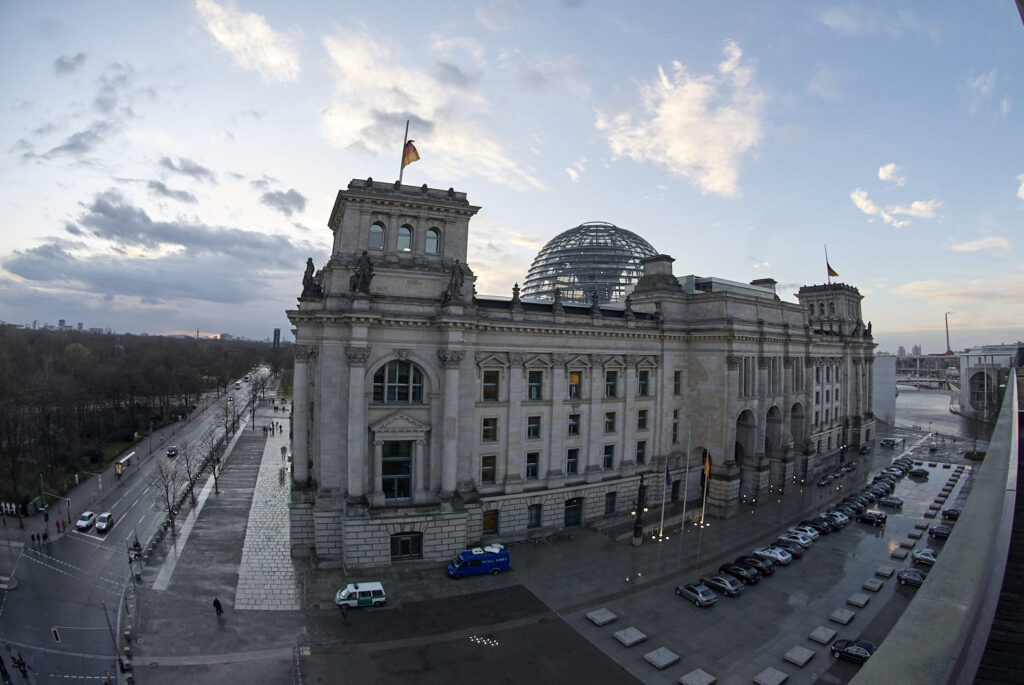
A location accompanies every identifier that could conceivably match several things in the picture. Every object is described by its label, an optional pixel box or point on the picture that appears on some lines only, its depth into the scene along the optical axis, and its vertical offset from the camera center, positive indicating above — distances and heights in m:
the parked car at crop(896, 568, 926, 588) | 33.12 -14.19
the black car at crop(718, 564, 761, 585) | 34.97 -14.72
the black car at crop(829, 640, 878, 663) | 25.40 -14.69
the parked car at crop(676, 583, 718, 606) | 31.39 -14.73
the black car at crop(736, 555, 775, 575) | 36.19 -14.64
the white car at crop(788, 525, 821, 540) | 42.31 -14.29
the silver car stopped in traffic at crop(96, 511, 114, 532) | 44.06 -14.88
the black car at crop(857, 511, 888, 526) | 46.03 -14.13
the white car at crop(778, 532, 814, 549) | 40.97 -14.38
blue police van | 34.22 -14.00
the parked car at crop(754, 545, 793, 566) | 37.98 -14.61
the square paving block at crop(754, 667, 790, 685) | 24.17 -15.26
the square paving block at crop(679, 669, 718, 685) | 24.06 -15.27
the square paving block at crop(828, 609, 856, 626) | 29.27 -14.86
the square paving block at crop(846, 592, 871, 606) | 31.35 -14.84
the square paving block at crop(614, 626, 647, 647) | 27.12 -15.08
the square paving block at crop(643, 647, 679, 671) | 25.27 -15.16
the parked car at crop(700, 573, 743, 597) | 32.97 -14.78
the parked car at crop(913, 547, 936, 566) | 36.41 -14.12
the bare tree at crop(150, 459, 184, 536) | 43.71 -13.63
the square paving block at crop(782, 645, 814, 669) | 25.58 -15.14
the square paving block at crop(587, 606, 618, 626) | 29.11 -15.01
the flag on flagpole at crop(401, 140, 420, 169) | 37.84 +15.59
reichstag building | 35.12 -2.85
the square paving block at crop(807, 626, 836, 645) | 27.47 -15.02
